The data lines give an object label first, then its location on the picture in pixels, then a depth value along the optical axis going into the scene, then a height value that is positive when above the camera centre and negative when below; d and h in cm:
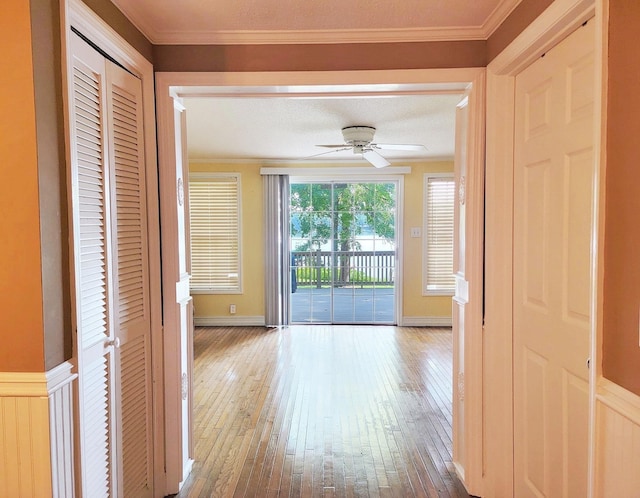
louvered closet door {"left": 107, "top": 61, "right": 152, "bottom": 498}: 174 -20
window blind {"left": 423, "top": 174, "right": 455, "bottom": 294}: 571 +2
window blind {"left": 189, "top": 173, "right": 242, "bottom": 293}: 575 +8
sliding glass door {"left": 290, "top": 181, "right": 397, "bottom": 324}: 584 -10
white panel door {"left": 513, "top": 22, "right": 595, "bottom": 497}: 145 -14
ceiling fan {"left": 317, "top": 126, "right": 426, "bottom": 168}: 371 +93
